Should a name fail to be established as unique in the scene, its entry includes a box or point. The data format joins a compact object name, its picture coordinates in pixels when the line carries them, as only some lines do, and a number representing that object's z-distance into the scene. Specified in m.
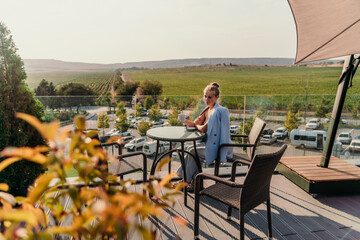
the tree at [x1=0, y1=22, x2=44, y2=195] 2.89
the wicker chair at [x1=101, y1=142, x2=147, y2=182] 2.42
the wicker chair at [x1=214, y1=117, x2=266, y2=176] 2.79
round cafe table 2.67
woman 2.91
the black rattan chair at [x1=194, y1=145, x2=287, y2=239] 1.73
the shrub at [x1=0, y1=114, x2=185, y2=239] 0.45
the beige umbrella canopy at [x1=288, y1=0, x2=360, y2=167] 2.37
